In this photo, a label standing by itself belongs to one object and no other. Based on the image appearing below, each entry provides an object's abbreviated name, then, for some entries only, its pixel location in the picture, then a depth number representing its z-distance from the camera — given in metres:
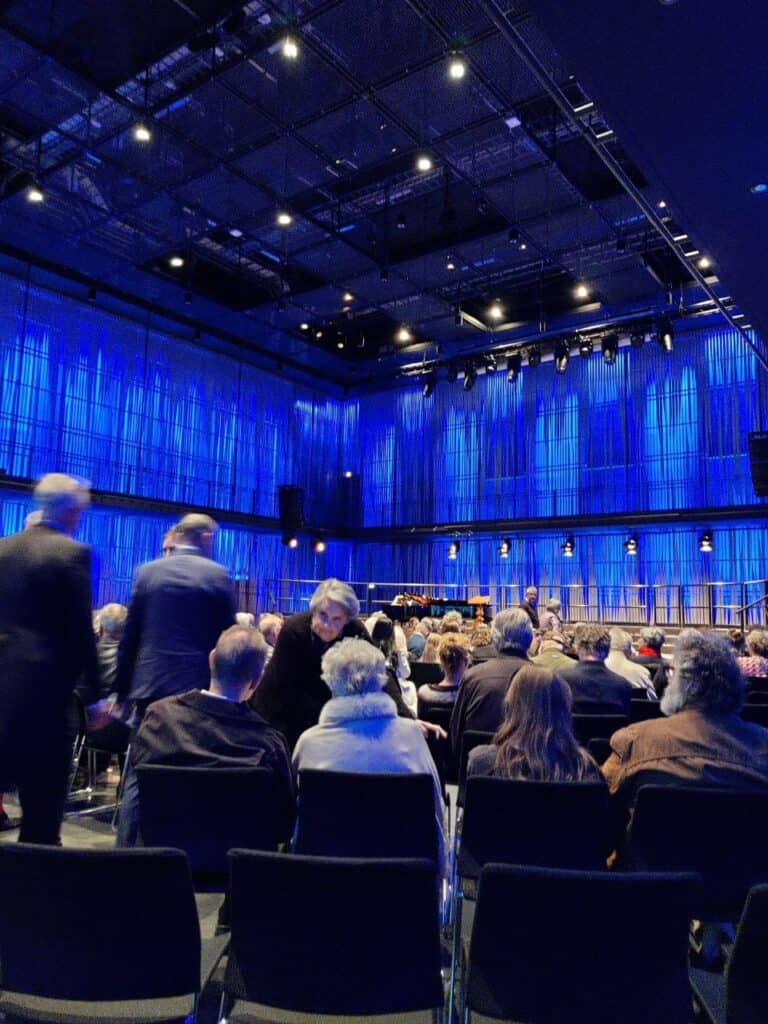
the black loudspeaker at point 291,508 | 19.58
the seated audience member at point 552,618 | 12.22
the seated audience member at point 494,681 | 4.64
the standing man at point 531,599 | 12.80
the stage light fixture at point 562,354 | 16.81
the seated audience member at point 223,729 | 3.12
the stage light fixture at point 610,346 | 16.44
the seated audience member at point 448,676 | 5.67
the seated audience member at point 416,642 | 9.98
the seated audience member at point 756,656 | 7.39
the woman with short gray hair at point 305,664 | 4.21
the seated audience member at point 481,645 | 7.11
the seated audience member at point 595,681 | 5.22
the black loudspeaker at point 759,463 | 14.42
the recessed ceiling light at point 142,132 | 10.59
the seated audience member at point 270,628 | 6.93
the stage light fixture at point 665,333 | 15.38
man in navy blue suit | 3.88
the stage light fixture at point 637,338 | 15.95
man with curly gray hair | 3.12
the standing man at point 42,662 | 3.08
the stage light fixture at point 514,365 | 17.81
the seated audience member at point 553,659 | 6.10
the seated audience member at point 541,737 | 3.16
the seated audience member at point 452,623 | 8.12
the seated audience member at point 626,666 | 6.59
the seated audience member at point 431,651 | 8.66
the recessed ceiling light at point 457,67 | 9.33
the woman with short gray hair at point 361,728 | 3.18
